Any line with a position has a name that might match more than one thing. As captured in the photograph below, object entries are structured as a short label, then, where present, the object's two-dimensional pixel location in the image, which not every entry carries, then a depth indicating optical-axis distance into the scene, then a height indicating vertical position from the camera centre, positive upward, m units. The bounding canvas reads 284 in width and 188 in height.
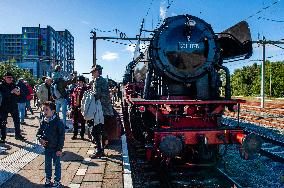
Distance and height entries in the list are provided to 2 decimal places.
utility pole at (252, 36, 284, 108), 22.57 +0.96
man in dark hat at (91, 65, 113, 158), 6.45 +0.04
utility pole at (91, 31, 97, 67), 18.39 +2.91
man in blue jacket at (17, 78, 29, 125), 9.58 +0.04
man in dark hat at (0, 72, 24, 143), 7.79 -0.15
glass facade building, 92.25 +16.17
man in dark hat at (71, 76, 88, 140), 8.05 -0.29
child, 4.63 -0.63
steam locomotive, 5.89 +0.08
